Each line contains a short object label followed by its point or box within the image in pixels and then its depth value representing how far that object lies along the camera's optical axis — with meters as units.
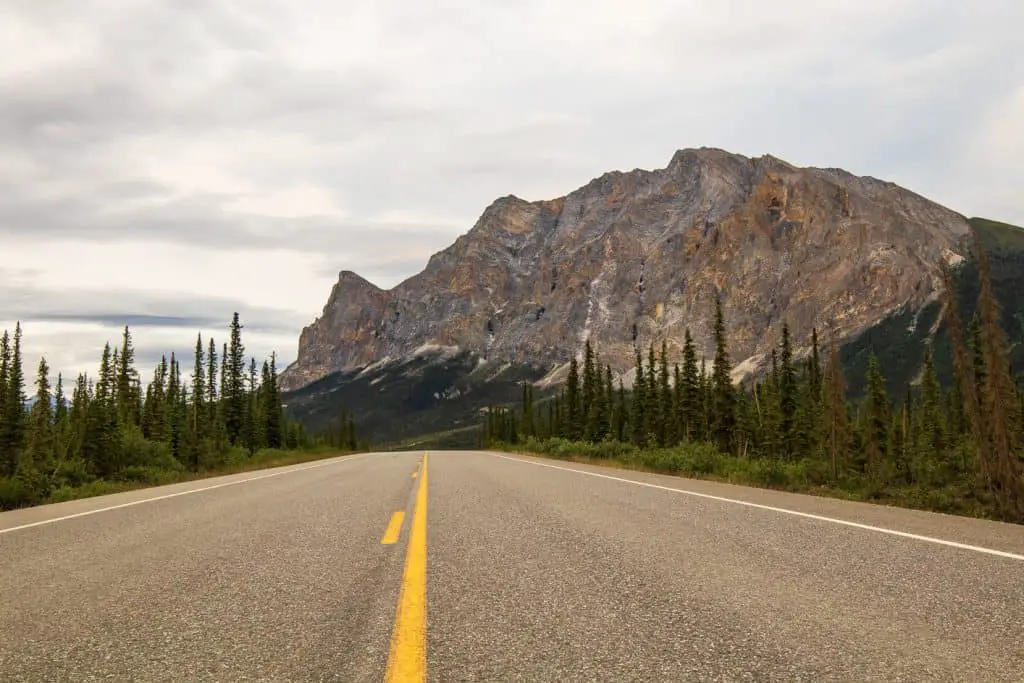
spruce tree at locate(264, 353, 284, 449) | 77.38
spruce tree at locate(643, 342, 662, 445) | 77.31
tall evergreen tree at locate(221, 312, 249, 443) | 68.42
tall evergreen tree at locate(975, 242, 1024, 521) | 10.96
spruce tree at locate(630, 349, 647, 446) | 79.75
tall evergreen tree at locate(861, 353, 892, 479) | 52.58
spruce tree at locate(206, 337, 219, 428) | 70.14
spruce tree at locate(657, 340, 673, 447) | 75.38
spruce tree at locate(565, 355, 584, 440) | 89.94
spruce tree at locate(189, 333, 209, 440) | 56.53
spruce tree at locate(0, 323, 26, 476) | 35.98
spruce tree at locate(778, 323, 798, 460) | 56.25
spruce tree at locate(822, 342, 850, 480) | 30.08
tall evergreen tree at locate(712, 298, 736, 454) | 62.81
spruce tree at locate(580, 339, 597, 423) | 85.31
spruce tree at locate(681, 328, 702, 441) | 68.19
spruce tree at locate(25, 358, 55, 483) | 43.51
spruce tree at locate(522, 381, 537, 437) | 107.19
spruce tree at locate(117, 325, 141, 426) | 65.76
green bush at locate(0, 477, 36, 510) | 14.63
